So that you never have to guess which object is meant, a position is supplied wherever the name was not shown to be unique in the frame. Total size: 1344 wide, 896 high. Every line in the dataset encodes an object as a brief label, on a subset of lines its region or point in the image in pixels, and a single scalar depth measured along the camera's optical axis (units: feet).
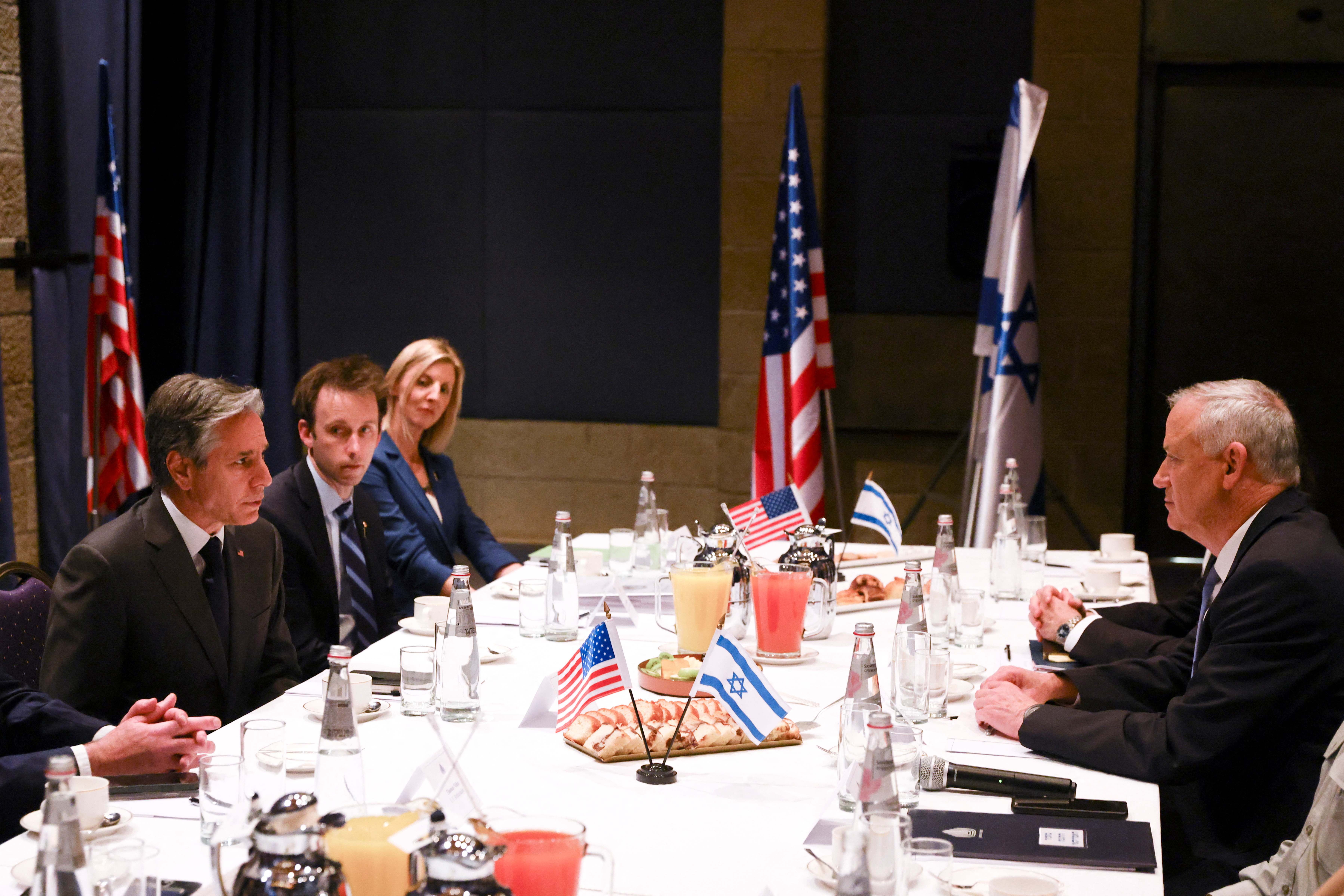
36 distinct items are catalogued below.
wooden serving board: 6.53
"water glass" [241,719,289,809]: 5.24
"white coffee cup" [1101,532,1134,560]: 12.44
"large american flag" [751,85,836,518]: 16.89
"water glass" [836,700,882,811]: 5.74
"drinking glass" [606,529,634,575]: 12.16
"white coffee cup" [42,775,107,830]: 5.28
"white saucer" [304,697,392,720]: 7.16
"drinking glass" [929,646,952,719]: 7.30
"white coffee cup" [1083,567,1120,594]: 10.75
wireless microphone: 6.16
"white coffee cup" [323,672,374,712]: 7.21
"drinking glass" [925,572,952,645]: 9.02
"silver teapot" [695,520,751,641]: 8.70
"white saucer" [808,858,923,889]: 5.09
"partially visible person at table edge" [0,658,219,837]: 6.32
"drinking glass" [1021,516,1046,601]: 10.93
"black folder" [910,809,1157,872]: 5.40
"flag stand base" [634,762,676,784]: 6.25
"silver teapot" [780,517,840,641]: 9.09
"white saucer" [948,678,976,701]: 7.67
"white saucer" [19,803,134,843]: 5.18
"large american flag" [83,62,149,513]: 14.99
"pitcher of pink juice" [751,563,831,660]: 8.29
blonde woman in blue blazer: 12.81
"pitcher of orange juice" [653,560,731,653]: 8.46
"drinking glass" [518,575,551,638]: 9.17
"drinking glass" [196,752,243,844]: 5.35
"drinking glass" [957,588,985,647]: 8.97
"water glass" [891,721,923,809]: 5.96
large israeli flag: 15.75
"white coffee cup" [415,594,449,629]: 8.94
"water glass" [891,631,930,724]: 7.07
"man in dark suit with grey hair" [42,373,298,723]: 7.58
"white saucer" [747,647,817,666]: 8.44
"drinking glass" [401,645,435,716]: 7.27
